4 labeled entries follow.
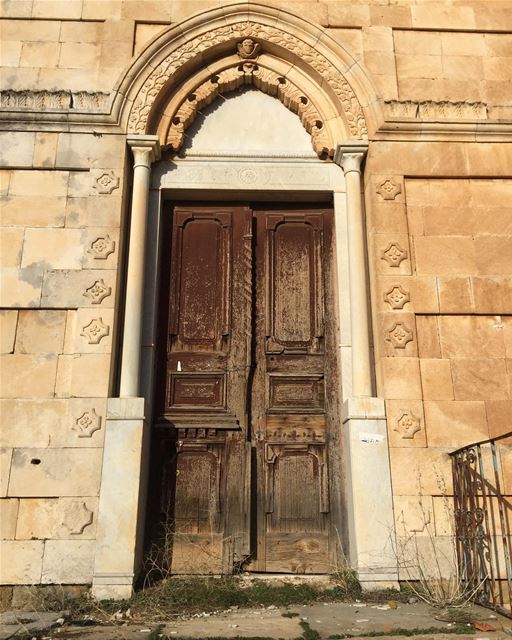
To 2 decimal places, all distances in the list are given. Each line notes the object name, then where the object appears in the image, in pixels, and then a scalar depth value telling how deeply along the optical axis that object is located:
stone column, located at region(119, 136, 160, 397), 6.30
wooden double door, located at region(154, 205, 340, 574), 6.35
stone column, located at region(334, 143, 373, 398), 6.42
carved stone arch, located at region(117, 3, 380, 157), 7.27
